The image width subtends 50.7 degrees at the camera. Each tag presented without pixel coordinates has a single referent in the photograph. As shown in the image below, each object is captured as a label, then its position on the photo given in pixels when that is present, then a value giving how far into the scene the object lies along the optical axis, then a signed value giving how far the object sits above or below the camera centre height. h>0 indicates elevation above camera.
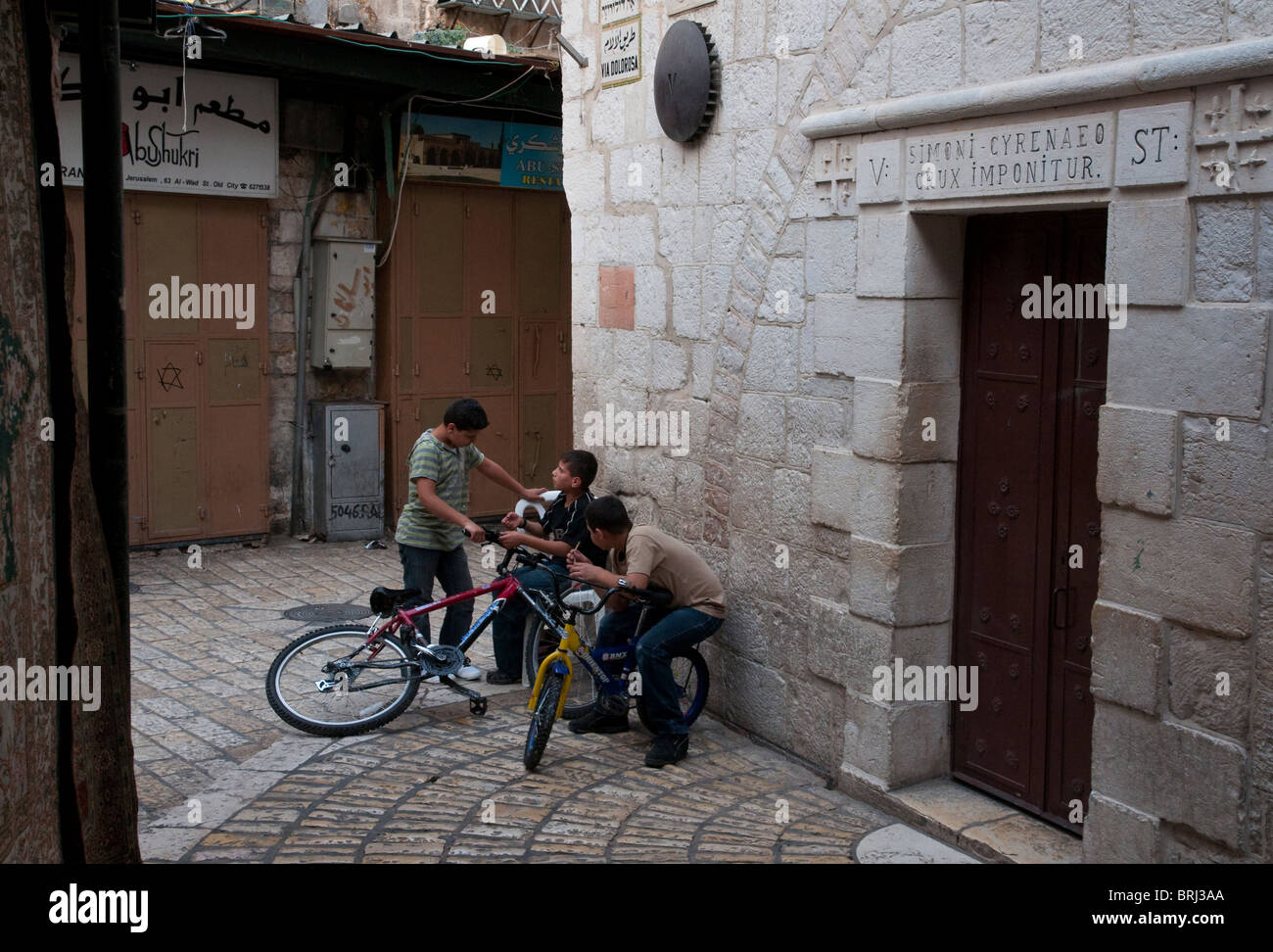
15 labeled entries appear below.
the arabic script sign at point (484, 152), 11.29 +1.66
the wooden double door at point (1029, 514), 4.94 -0.65
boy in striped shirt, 6.96 -0.83
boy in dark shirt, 6.85 -0.89
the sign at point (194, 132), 10.00 +1.60
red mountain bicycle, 6.39 -1.55
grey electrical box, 11.20 -1.04
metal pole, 3.45 +0.18
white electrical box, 11.05 +0.35
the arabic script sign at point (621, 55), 7.02 +1.54
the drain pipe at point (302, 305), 11.08 +0.32
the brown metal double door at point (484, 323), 11.58 +0.19
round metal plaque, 6.34 +1.26
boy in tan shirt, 6.01 -1.12
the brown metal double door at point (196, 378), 10.36 -0.27
